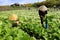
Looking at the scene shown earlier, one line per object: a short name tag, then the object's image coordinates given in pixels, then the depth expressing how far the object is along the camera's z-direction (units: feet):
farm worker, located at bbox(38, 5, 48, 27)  11.57
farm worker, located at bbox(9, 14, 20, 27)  13.54
